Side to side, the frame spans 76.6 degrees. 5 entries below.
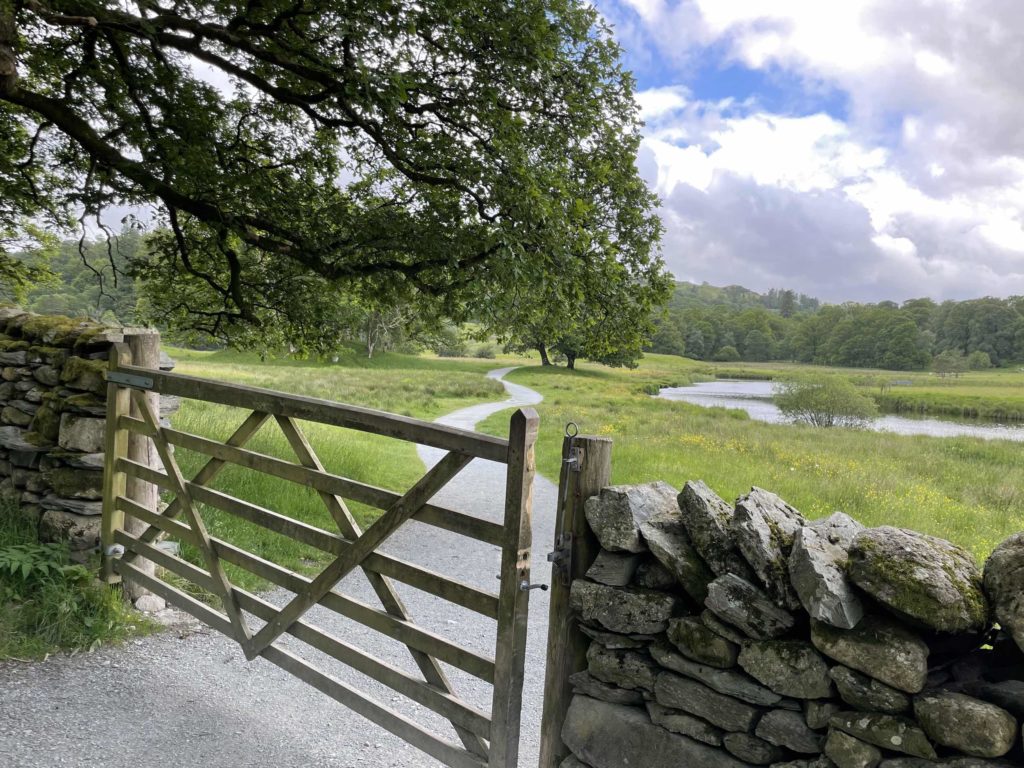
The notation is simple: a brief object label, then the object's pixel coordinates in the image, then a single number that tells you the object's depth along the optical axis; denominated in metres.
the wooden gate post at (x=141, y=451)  5.10
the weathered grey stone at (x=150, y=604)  5.24
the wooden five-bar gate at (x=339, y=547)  2.97
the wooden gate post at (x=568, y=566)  2.93
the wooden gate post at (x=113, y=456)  5.04
